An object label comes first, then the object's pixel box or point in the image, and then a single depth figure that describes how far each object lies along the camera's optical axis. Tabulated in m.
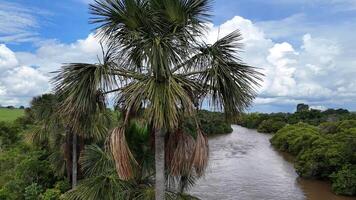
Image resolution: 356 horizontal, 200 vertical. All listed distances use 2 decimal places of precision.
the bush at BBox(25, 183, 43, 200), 24.83
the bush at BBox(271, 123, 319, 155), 48.13
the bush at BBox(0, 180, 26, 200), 26.42
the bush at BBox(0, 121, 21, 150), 46.81
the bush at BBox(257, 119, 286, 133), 86.50
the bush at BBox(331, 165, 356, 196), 31.89
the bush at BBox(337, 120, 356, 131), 47.91
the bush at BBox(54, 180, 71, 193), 23.97
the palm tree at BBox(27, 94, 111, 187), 22.02
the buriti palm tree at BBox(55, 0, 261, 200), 6.53
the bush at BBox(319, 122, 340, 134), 53.41
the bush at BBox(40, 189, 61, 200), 22.09
